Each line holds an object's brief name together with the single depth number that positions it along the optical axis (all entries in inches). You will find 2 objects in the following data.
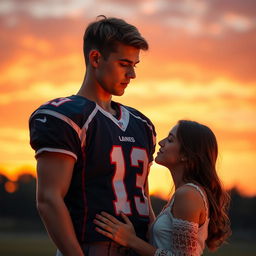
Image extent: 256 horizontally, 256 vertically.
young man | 147.1
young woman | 154.8
